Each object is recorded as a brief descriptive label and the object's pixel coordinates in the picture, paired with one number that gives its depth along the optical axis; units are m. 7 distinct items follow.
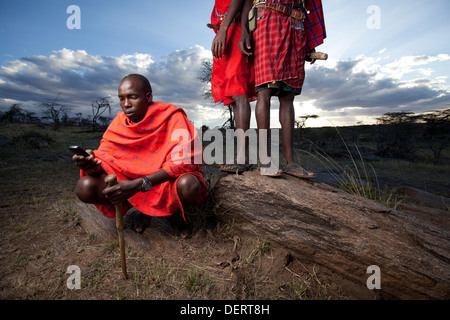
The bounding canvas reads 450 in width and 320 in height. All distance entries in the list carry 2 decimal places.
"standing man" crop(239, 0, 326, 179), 2.29
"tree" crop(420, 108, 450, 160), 13.93
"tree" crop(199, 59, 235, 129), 12.25
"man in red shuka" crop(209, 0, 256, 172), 2.37
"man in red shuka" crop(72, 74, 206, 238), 1.94
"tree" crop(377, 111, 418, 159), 13.52
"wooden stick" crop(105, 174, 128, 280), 1.70
